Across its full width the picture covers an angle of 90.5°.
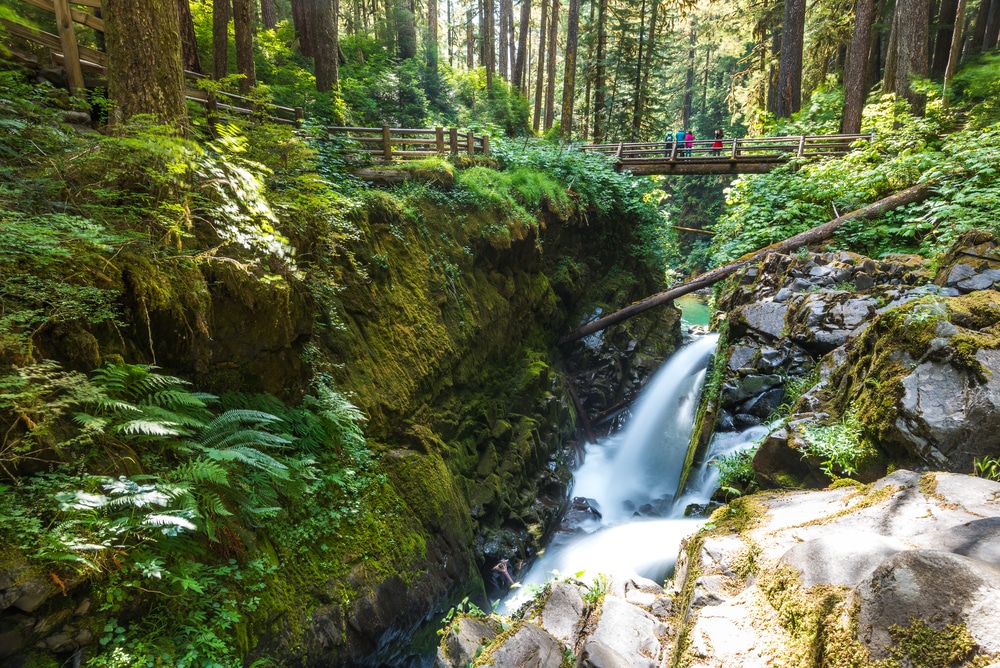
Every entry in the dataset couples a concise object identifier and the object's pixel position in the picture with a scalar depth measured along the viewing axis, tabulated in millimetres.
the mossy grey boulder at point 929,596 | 2023
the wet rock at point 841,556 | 2803
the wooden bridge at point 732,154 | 16297
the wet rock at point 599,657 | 3387
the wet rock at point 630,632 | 3525
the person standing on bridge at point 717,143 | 17519
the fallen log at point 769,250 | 11086
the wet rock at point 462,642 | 4113
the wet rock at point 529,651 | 3580
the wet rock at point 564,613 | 3973
